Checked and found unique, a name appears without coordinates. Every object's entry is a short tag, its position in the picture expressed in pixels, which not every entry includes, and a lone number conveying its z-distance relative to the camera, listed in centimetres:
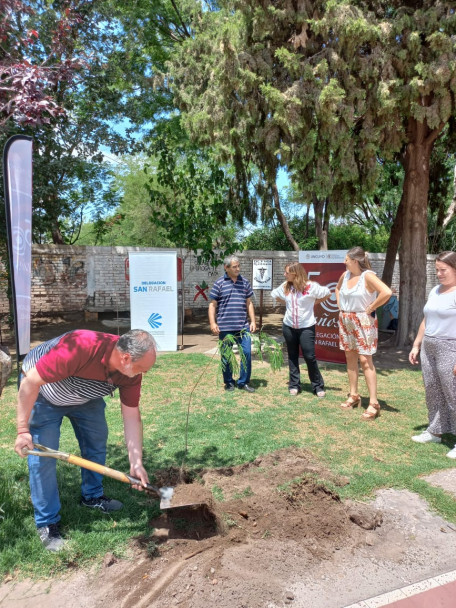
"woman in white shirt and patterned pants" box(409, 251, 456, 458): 433
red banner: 779
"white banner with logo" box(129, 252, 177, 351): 924
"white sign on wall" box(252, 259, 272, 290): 1085
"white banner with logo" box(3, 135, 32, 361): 342
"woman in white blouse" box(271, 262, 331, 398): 604
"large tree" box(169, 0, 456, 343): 760
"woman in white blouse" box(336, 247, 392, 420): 529
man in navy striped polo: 623
